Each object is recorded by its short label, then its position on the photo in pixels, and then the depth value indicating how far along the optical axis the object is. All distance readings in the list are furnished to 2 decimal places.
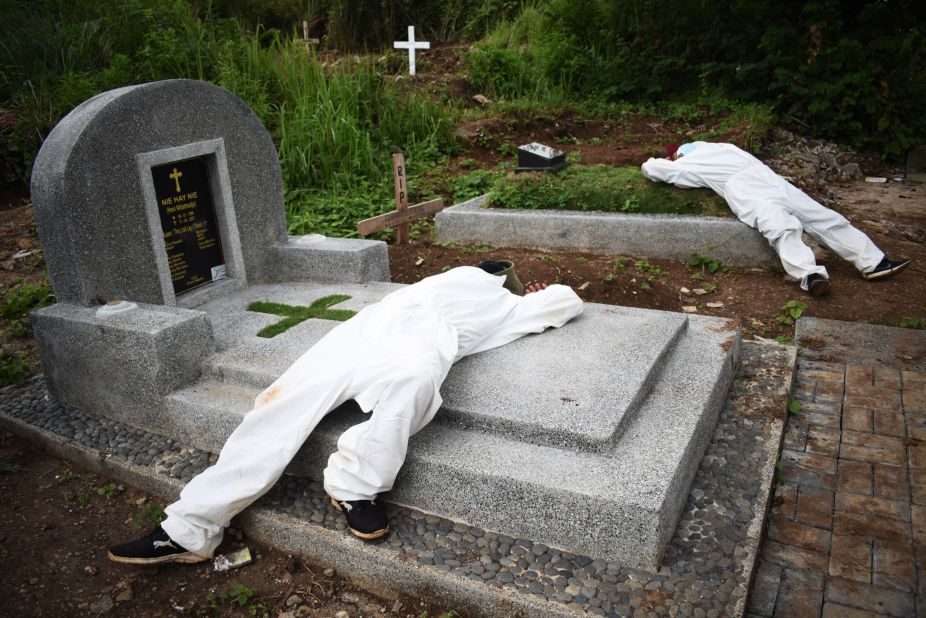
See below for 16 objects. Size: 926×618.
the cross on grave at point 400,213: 6.56
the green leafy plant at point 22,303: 5.52
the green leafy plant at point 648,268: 6.02
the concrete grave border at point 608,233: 6.10
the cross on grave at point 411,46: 11.45
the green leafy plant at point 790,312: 5.21
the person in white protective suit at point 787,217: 5.69
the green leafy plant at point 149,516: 3.43
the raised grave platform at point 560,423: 2.81
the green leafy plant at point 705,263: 6.06
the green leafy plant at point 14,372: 4.62
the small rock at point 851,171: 9.51
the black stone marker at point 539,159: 7.49
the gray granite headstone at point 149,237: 3.87
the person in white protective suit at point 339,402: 2.98
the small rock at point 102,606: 2.95
